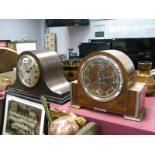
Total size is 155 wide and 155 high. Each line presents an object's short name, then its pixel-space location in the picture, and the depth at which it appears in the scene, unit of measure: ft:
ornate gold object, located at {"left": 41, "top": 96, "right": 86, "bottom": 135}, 2.34
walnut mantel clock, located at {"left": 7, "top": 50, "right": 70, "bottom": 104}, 3.17
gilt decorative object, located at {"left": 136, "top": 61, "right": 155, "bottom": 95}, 3.22
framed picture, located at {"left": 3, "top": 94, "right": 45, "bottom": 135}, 3.05
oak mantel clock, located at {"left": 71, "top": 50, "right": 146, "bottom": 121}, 2.52
